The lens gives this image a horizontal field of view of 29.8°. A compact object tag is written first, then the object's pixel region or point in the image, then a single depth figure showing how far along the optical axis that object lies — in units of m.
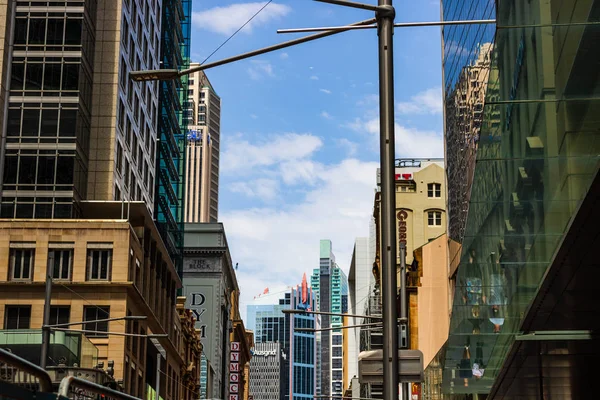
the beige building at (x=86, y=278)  69.25
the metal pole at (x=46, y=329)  38.60
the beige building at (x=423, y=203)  120.88
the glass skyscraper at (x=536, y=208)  15.99
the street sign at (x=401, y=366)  17.95
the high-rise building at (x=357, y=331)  189.12
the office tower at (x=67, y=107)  73.25
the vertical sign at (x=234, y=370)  173.93
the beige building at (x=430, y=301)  100.12
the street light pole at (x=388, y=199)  13.22
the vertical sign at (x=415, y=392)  86.47
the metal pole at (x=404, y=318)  35.69
